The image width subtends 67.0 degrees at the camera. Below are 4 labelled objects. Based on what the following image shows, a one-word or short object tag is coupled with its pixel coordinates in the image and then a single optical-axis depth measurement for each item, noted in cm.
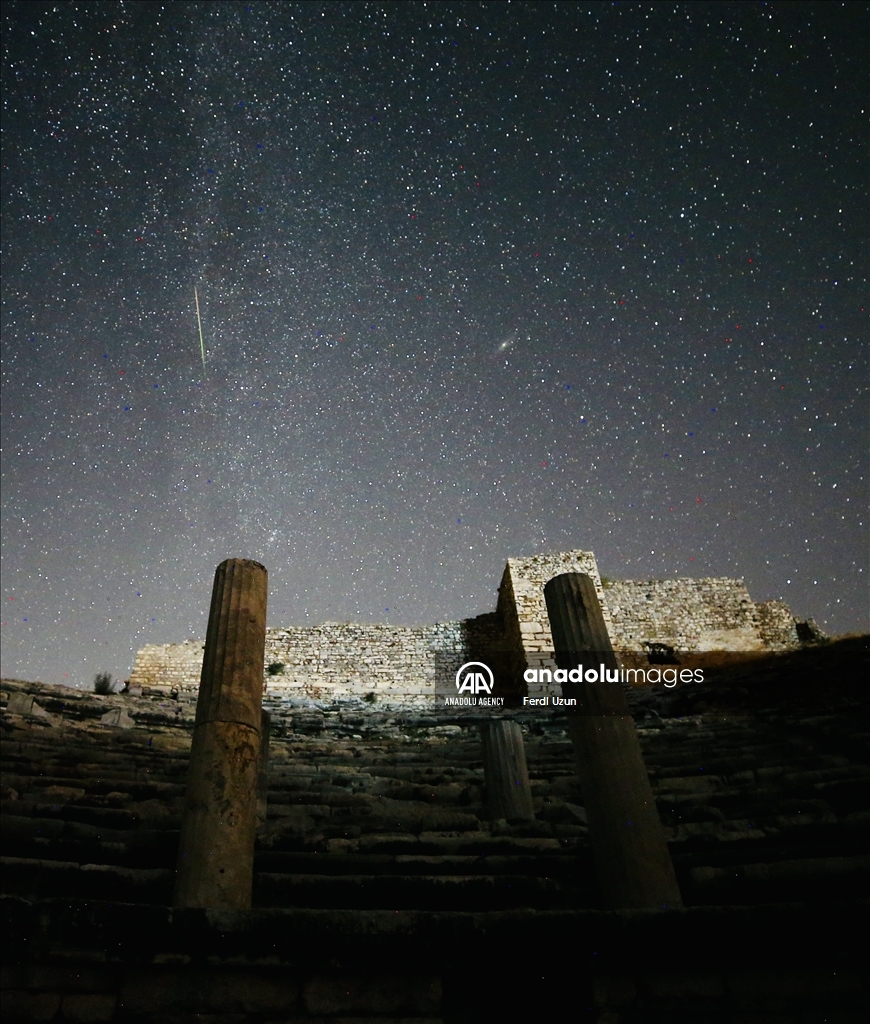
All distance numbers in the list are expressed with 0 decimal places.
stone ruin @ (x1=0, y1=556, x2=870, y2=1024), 372
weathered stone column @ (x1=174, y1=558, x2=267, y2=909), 430
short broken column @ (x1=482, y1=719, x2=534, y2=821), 625
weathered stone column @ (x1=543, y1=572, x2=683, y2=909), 446
